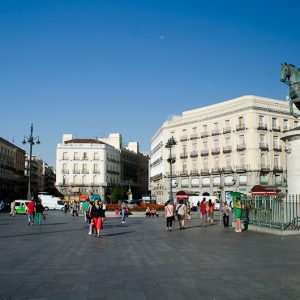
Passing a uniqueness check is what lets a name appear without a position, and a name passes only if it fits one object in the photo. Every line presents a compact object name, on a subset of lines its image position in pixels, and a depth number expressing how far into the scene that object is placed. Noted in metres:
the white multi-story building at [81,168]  75.21
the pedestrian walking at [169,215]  17.62
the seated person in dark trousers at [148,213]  32.90
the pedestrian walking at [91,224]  15.03
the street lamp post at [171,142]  28.54
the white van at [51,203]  52.86
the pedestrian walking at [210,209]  23.74
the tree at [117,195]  63.99
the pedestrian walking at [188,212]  28.43
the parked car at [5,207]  44.15
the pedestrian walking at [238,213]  16.24
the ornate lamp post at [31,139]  32.99
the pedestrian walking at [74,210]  32.15
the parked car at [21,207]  39.19
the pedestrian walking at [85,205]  22.11
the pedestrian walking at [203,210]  20.47
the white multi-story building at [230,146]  50.15
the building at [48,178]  117.45
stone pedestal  15.48
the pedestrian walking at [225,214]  19.41
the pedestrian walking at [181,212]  18.09
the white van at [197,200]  47.32
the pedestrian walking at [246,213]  17.65
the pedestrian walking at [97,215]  14.32
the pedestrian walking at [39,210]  20.44
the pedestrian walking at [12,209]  32.81
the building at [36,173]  99.38
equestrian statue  16.24
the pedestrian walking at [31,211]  20.90
